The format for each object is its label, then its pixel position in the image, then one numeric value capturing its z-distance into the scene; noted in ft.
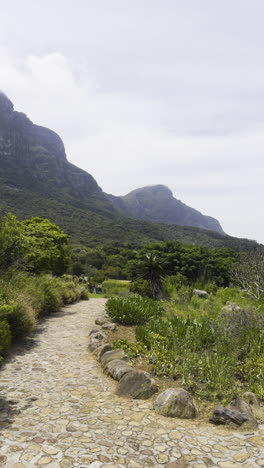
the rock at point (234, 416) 13.74
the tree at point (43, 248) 36.67
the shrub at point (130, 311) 33.24
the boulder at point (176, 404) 14.74
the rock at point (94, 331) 30.12
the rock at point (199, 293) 57.99
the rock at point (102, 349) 23.76
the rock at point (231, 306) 37.12
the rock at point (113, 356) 21.66
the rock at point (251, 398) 15.64
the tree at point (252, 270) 50.38
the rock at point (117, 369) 19.24
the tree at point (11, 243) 24.75
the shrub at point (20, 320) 27.35
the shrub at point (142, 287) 62.39
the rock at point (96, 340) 26.28
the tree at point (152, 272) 62.08
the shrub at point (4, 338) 22.09
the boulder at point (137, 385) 16.84
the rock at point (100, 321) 35.24
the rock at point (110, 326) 30.78
